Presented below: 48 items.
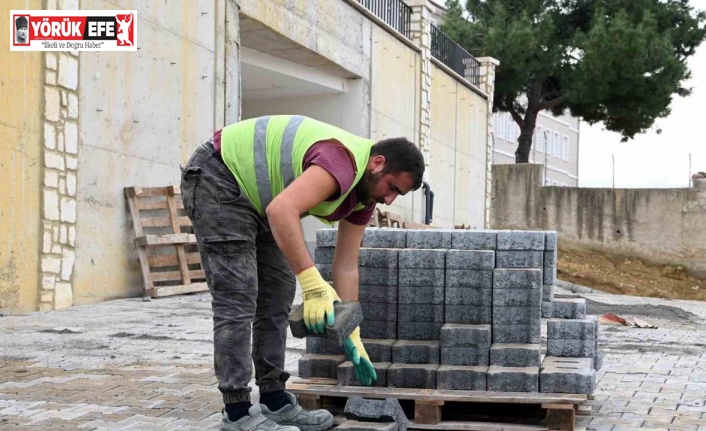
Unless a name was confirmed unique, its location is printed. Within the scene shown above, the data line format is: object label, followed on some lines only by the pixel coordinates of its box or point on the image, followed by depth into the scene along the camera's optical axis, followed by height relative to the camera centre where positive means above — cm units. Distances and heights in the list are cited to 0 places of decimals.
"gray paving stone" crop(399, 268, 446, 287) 506 -31
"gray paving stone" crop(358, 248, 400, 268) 516 -21
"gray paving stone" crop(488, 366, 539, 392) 470 -82
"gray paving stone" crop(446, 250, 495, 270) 498 -20
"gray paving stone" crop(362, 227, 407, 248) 534 -10
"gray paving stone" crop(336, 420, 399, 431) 425 -98
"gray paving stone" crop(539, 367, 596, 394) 466 -82
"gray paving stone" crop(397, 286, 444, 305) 507 -41
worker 403 +11
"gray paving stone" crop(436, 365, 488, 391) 476 -83
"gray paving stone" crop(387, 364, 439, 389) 486 -84
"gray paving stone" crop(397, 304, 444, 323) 508 -51
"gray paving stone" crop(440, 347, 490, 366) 484 -72
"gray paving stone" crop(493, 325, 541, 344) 491 -60
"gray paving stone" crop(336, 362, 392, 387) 493 -85
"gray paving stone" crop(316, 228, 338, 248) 541 -10
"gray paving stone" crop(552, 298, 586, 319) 543 -51
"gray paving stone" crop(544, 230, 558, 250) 530 -10
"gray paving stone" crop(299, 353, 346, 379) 512 -83
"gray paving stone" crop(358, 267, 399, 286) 516 -31
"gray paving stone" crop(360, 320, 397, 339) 516 -62
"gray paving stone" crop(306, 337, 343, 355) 521 -73
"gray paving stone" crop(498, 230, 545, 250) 512 -10
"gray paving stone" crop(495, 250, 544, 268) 511 -20
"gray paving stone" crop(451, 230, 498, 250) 520 -9
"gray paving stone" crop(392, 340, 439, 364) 498 -72
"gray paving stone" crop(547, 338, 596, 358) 514 -71
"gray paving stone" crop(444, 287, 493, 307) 498 -41
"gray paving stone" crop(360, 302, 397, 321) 516 -51
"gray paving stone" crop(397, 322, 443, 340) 509 -61
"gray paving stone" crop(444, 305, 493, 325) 499 -51
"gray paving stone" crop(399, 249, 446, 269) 505 -20
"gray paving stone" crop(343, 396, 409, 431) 438 -93
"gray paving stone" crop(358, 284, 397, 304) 516 -41
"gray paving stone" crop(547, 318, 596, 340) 515 -60
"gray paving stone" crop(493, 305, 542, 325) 489 -50
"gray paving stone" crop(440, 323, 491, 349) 484 -61
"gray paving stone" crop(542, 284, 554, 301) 548 -42
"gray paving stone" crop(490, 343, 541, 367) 481 -71
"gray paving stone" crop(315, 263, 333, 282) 536 -29
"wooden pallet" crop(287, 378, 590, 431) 454 -92
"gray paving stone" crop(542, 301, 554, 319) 542 -52
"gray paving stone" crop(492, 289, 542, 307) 490 -40
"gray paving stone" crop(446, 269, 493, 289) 498 -31
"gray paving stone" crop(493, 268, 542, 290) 490 -30
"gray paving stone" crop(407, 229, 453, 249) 526 -9
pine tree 3123 +614
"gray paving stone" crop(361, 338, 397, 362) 505 -72
